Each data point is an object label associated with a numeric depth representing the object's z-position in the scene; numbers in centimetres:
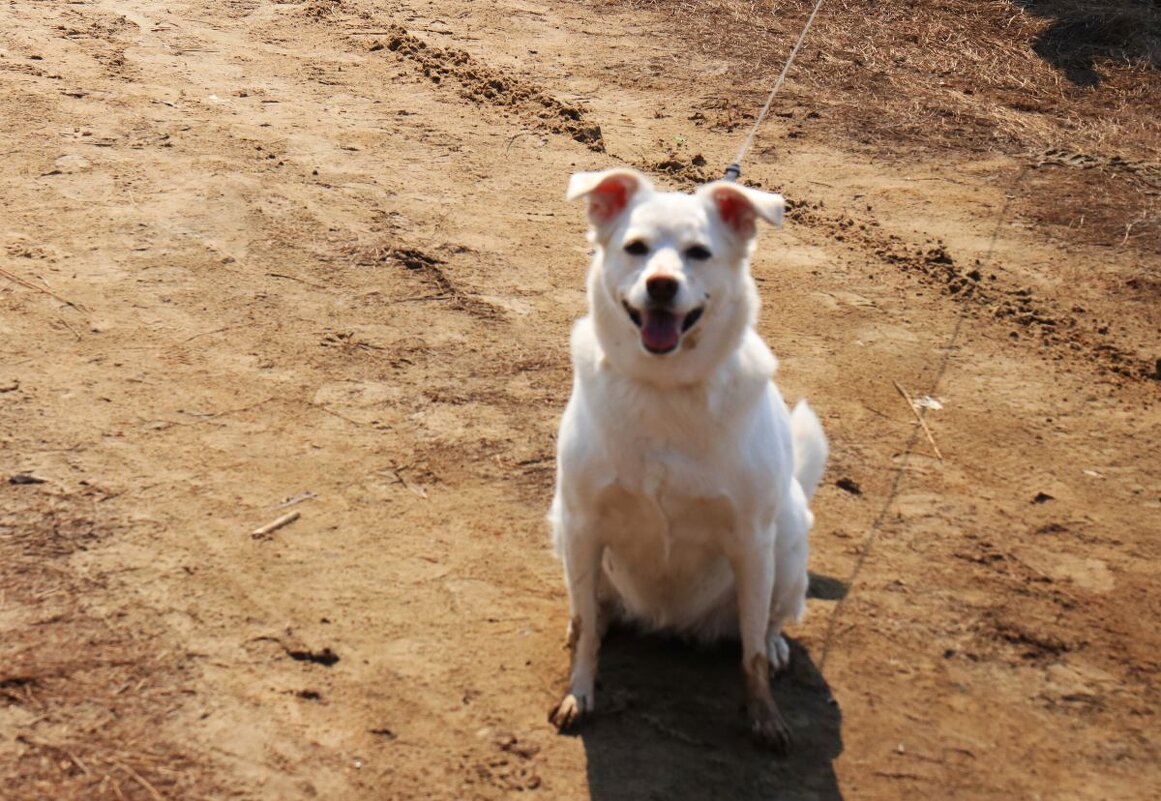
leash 481
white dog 400
